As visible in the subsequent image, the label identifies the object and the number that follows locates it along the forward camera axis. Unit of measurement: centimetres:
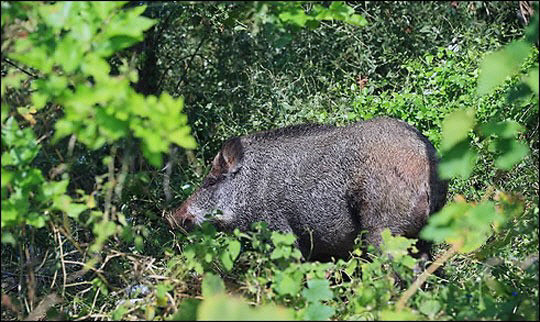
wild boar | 1330
